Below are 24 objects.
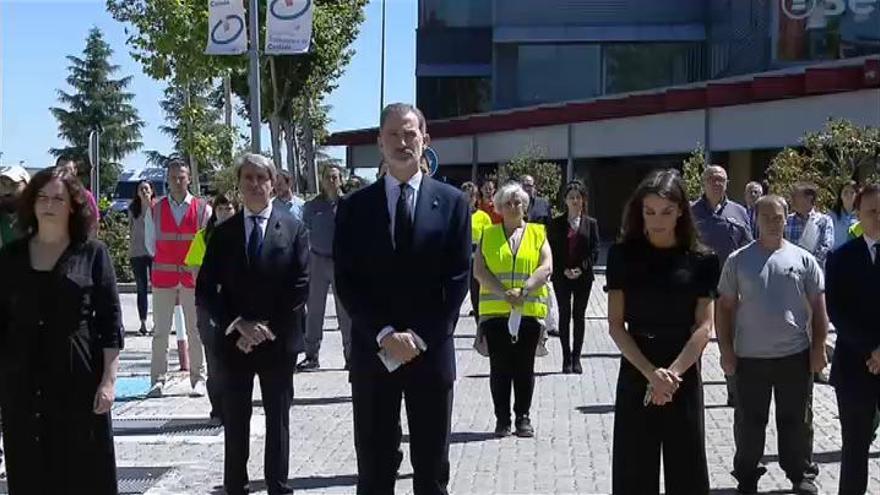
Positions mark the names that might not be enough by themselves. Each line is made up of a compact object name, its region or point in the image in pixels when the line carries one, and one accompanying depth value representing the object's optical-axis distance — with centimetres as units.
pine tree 9362
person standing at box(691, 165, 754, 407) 1143
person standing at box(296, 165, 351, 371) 1352
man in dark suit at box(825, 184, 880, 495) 754
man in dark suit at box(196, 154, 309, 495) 802
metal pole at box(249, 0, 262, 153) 2353
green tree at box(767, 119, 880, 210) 1798
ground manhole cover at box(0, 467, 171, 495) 879
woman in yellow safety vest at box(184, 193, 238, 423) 971
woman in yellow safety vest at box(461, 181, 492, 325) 1530
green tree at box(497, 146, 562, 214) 3575
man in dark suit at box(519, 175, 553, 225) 1803
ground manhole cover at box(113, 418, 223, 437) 1071
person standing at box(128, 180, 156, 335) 1756
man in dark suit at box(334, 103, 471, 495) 634
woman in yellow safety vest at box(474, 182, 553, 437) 1034
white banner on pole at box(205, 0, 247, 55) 2128
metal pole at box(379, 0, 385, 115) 6079
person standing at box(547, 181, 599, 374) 1386
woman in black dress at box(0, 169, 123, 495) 636
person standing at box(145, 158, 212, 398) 1212
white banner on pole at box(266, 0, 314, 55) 2098
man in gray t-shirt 838
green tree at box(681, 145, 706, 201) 2397
